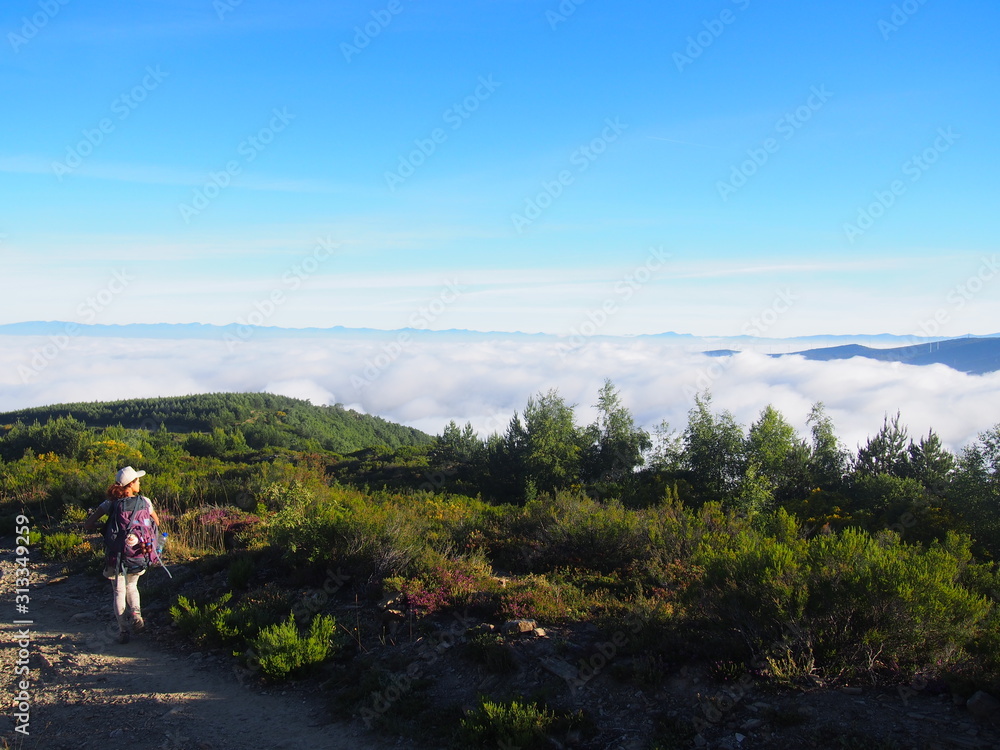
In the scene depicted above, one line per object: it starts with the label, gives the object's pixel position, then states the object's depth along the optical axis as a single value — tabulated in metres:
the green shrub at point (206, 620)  6.11
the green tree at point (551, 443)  27.17
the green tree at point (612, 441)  29.50
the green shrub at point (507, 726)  4.24
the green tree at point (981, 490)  12.02
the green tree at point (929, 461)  22.90
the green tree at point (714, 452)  22.84
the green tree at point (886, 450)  26.76
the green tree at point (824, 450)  25.10
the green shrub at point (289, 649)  5.46
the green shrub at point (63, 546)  9.10
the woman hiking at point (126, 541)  6.23
